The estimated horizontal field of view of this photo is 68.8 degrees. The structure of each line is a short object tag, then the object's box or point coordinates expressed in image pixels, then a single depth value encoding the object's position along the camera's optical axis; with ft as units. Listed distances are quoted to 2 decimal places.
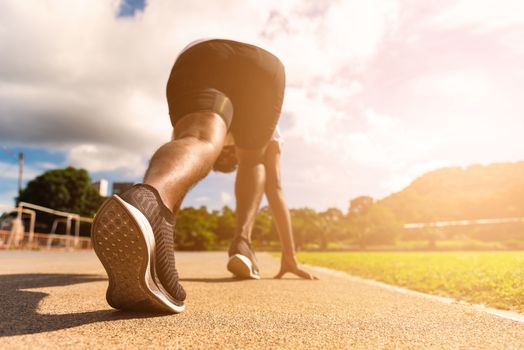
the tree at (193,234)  148.15
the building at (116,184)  237.86
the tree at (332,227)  170.87
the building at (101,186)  165.41
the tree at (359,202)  273.44
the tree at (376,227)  178.81
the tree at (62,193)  143.43
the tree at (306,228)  162.71
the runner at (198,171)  3.54
